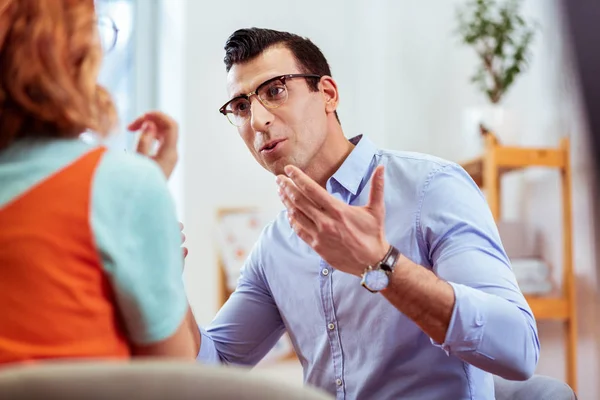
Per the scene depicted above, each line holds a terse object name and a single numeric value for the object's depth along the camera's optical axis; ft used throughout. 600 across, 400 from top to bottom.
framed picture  10.89
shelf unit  8.68
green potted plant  9.48
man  3.81
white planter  9.47
